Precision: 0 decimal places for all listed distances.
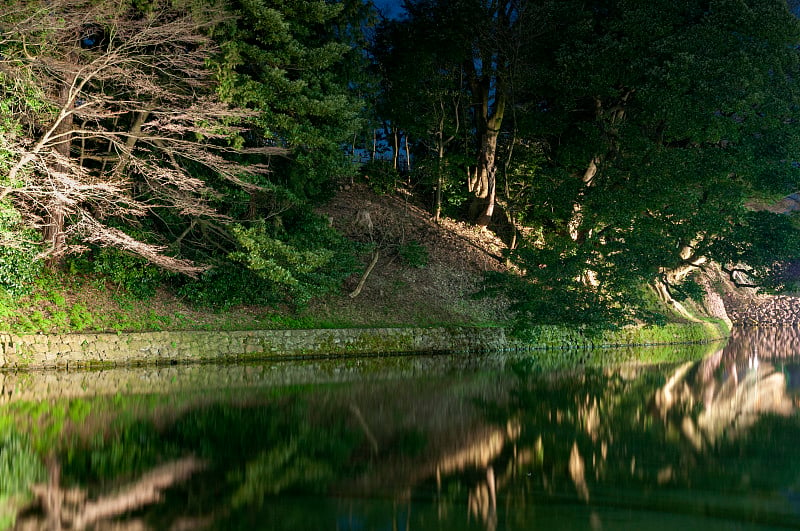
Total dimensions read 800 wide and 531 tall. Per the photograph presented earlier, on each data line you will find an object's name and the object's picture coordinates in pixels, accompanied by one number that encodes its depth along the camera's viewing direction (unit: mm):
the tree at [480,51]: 29005
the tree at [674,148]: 22703
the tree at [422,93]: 30219
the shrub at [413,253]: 26375
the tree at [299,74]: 19047
